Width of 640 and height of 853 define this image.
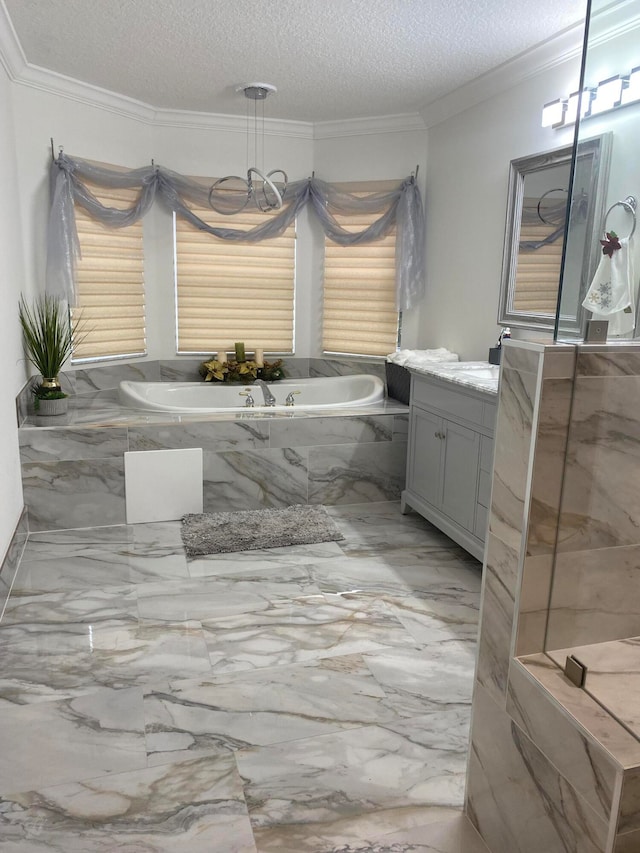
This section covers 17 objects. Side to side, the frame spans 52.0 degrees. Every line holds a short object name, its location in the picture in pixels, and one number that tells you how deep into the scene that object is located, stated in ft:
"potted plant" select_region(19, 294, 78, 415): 11.20
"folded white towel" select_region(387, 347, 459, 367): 12.35
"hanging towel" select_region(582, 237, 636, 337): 4.35
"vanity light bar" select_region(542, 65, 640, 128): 4.16
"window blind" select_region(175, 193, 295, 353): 14.96
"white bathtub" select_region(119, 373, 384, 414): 14.43
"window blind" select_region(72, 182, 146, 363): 13.24
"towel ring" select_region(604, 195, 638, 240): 4.25
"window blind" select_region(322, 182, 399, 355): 14.84
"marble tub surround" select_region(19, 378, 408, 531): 11.02
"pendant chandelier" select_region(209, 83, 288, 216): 14.44
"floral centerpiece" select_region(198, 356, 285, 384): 14.83
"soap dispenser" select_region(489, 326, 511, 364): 11.26
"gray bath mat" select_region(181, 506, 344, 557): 10.66
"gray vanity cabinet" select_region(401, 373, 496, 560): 9.56
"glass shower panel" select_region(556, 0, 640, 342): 4.21
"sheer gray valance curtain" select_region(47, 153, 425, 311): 12.34
